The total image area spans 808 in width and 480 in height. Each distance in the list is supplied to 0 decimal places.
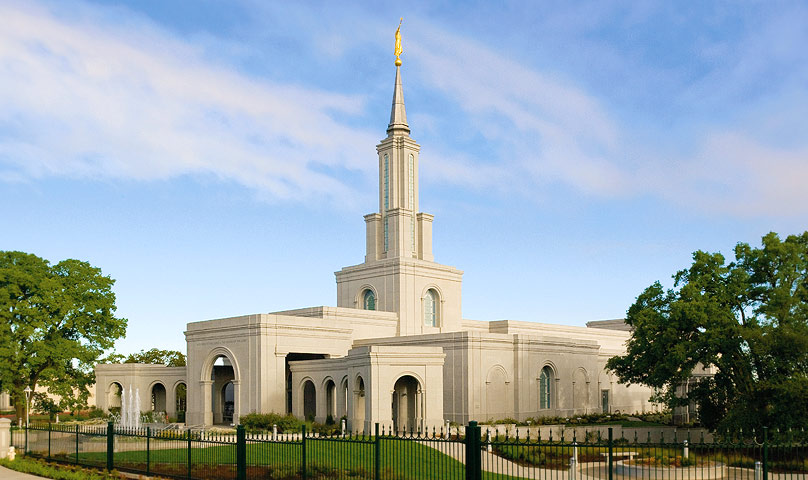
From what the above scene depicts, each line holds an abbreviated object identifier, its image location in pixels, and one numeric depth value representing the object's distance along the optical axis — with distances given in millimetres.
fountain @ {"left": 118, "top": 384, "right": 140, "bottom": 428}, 49731
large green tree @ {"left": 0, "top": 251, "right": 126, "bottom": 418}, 48125
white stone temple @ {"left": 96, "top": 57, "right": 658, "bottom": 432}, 42906
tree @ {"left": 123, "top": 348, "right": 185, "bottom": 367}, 64938
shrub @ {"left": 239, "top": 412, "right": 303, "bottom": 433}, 41938
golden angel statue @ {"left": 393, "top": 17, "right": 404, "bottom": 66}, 58719
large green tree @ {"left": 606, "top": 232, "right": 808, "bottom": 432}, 33312
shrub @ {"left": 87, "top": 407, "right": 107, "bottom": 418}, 54569
